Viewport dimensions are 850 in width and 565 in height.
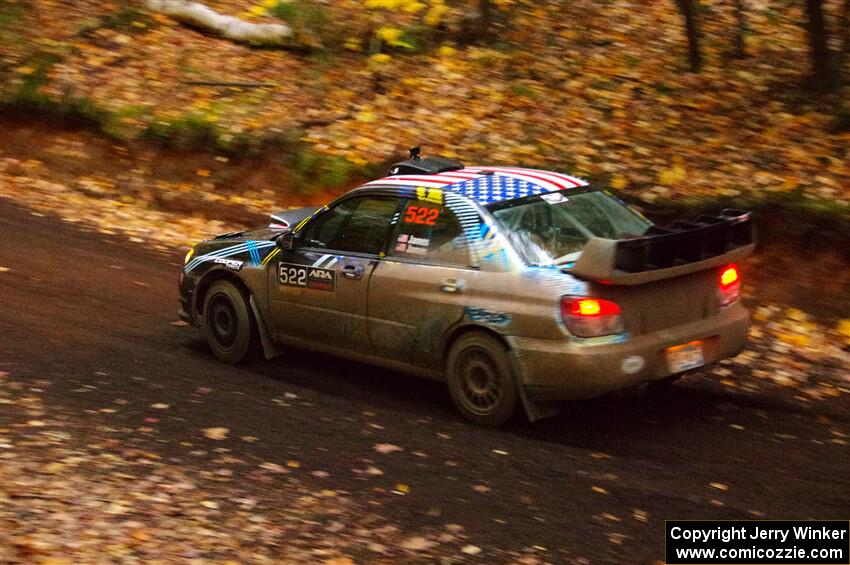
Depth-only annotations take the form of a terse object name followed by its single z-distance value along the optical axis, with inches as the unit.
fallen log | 638.5
